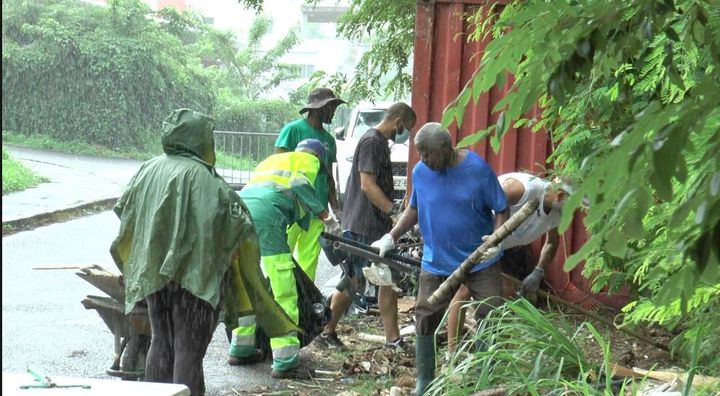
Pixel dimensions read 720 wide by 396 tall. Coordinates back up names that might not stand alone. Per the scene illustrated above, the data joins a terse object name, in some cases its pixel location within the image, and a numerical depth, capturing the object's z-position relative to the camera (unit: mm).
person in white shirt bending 7406
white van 17344
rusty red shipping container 9914
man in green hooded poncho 5922
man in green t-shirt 8875
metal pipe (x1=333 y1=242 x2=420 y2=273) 7793
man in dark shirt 8945
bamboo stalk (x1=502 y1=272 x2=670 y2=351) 7355
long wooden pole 6523
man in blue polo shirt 6883
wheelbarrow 6652
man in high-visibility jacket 7777
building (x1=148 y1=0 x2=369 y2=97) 41969
